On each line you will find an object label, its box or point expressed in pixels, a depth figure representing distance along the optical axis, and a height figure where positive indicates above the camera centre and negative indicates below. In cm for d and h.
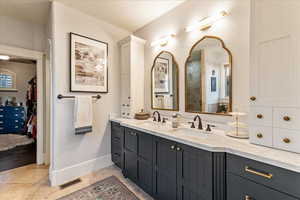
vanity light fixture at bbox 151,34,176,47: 230 +97
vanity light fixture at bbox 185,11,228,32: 168 +95
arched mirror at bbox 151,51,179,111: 228 +27
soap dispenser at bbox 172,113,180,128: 193 -30
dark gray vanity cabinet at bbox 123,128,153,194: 179 -79
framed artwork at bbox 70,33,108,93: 225 +57
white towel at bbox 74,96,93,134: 219 -24
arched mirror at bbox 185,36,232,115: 168 +27
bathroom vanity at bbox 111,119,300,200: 92 -56
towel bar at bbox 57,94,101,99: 211 +2
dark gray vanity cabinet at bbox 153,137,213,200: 123 -71
